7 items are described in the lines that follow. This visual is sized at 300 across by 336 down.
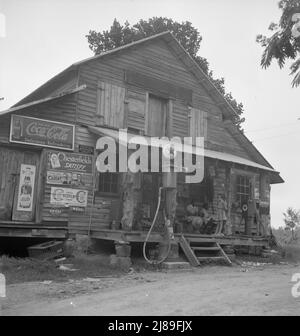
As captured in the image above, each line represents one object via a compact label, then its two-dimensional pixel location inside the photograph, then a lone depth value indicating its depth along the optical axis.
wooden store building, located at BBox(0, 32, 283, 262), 12.98
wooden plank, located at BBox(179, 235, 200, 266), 12.52
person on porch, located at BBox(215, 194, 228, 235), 15.02
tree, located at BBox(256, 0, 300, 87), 12.84
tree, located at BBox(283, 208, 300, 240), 29.98
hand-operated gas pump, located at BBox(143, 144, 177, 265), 12.72
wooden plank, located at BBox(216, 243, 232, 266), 13.23
